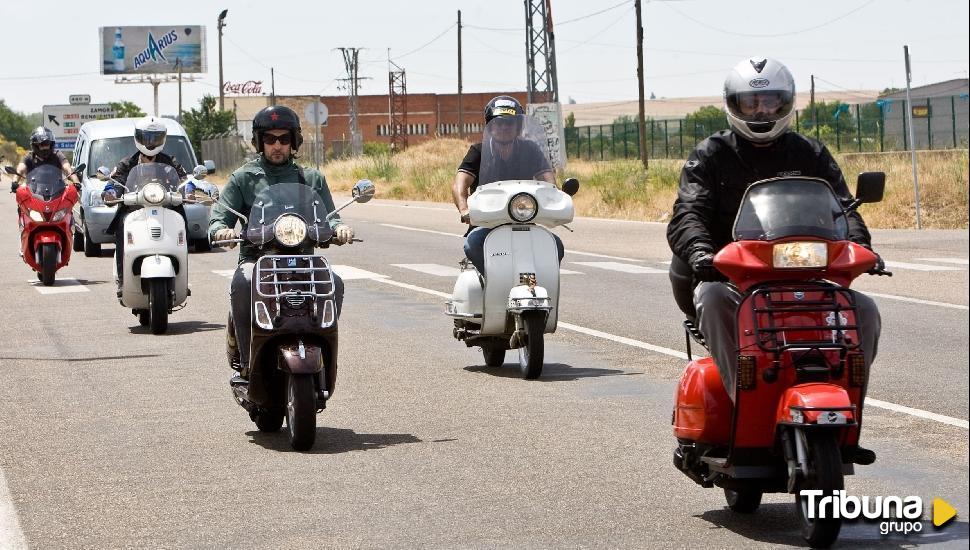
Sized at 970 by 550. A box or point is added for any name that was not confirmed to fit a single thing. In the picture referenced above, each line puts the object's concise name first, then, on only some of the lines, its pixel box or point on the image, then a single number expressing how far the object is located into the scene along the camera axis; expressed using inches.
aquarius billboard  5098.4
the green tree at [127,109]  6409.5
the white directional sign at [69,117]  4067.4
